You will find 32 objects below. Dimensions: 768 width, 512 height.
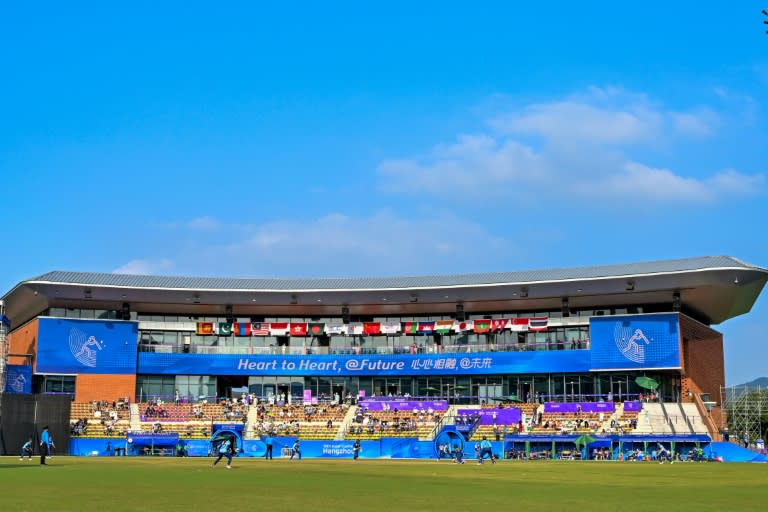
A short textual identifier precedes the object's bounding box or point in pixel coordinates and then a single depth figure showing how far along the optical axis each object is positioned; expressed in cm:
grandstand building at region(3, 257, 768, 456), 8069
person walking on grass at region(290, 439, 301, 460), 6698
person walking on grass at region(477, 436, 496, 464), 5453
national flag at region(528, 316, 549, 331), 8594
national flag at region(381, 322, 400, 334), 9106
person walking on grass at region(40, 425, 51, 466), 4529
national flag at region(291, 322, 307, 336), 9162
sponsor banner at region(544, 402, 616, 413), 7856
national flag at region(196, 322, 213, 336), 9062
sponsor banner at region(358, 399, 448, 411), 8388
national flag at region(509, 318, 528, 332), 8662
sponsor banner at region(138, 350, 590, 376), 8550
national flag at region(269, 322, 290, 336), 9162
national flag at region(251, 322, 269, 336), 9131
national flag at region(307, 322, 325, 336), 9150
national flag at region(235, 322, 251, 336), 9119
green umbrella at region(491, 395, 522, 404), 8344
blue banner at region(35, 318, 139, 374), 8425
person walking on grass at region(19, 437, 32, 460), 5483
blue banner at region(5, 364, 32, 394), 7625
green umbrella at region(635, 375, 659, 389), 7744
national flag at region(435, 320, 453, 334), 8938
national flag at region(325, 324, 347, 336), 9119
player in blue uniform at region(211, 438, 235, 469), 4275
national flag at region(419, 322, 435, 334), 9025
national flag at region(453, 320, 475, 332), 8838
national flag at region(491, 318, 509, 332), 8725
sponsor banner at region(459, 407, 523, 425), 7881
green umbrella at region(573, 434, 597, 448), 6925
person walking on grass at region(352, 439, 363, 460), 6800
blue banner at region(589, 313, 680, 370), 7931
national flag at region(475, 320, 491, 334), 8788
